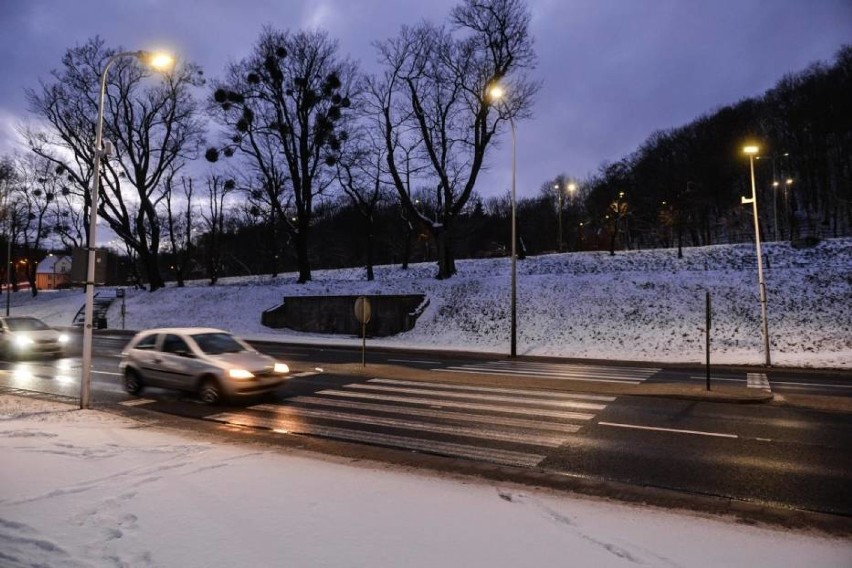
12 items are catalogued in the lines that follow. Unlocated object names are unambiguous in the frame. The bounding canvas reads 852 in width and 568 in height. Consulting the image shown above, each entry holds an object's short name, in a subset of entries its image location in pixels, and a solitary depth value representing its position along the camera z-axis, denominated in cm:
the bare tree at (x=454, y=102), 3450
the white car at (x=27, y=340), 1959
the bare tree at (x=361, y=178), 3922
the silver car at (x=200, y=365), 1170
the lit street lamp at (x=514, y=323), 2295
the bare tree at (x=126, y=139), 4362
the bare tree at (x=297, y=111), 3947
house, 10650
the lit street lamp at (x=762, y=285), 1973
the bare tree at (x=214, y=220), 5181
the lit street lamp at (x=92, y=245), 1084
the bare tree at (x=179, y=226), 4953
